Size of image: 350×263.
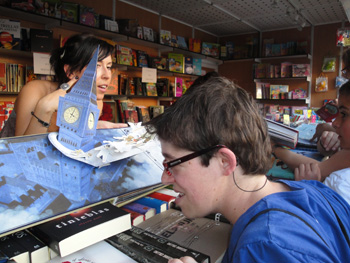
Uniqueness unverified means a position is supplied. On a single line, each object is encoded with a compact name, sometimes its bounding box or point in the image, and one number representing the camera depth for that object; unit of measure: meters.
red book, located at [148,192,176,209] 0.98
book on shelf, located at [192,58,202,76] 4.89
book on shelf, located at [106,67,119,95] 3.51
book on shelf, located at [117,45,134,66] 3.61
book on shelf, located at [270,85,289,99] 5.07
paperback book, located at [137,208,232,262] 0.76
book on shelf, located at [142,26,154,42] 4.03
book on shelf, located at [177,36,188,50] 4.68
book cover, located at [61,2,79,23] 3.05
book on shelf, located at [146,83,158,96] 4.11
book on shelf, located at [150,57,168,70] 4.08
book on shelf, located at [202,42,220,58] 5.23
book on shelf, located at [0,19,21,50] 2.53
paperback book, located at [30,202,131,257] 0.66
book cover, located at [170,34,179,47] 4.54
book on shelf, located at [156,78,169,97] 4.35
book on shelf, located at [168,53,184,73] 4.46
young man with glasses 0.60
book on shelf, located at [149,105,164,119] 4.10
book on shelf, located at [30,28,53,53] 2.70
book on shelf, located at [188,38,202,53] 4.93
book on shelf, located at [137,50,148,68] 3.91
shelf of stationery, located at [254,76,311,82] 5.01
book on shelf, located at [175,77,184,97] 4.60
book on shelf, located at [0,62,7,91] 2.59
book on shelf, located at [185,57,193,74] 4.73
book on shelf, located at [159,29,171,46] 4.36
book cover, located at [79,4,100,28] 3.20
